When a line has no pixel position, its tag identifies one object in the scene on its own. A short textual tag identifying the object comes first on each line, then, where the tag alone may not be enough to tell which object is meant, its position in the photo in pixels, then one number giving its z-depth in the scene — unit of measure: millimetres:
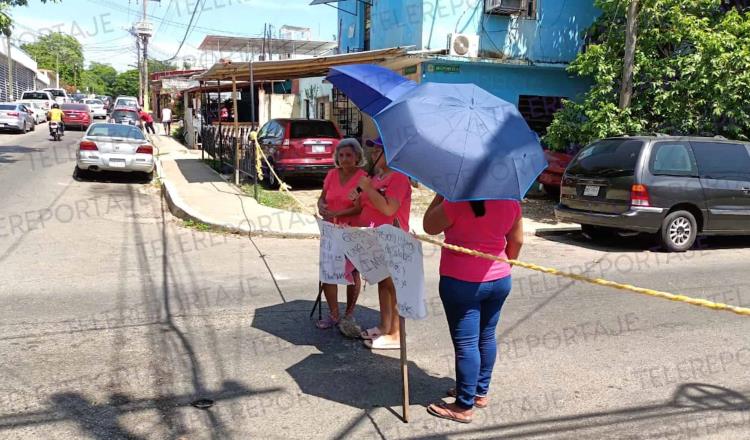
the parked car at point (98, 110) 39491
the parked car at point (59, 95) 44250
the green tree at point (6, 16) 15211
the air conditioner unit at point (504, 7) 13844
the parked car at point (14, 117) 27422
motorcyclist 25003
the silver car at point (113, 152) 13836
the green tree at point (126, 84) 94294
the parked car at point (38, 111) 35219
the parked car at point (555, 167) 13734
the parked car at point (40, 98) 38312
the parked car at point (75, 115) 32906
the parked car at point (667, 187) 9016
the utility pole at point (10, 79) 46500
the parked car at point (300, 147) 13398
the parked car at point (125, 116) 27627
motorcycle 25150
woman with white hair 4594
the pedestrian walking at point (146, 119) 28438
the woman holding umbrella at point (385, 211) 3986
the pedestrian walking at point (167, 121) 32469
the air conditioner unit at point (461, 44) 13461
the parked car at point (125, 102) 38534
